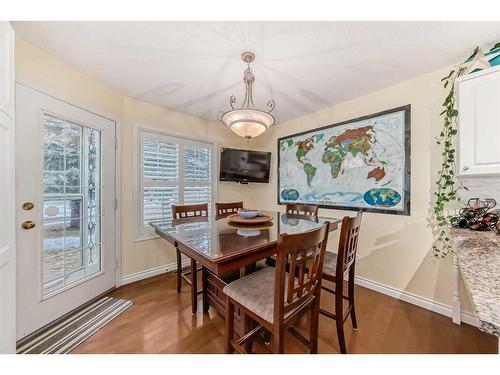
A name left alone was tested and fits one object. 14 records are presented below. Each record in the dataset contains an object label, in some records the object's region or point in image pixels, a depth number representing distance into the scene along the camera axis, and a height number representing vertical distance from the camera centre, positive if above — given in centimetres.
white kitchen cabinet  139 +47
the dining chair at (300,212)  191 -33
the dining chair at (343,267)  137 -61
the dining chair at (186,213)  221 -33
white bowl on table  184 -26
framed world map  212 +29
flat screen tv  325 +35
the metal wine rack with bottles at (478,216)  148 -22
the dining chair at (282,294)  100 -65
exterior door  153 -19
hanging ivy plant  177 +11
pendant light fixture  162 +57
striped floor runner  145 -118
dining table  113 -37
